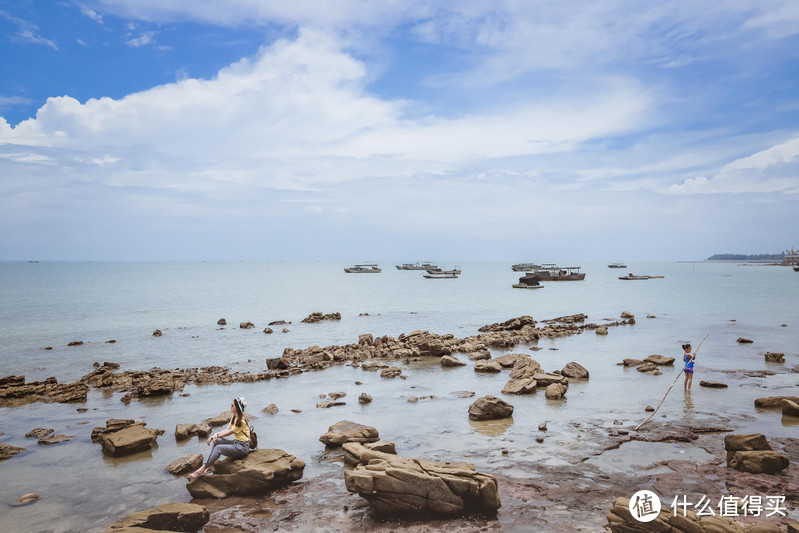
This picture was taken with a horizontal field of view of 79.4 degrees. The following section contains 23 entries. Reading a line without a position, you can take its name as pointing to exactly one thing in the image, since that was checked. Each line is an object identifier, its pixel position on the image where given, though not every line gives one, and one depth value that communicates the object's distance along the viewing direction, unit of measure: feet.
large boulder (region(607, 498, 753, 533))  27.63
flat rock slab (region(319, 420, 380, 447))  49.11
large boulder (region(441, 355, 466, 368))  92.32
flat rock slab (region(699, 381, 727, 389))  72.01
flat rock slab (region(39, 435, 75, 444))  53.42
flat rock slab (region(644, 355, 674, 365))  90.53
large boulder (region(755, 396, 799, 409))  60.08
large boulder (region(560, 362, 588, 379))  79.87
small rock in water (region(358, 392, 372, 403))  67.92
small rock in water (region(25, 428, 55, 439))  55.83
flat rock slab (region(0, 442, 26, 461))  49.24
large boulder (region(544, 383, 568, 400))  66.85
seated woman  40.86
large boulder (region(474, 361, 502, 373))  86.69
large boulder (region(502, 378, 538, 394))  70.18
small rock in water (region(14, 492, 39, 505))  38.97
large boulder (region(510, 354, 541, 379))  79.56
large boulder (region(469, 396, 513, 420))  57.98
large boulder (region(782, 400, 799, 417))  55.95
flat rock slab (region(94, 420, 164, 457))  48.62
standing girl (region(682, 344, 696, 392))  69.87
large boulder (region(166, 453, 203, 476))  43.57
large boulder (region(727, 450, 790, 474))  39.73
